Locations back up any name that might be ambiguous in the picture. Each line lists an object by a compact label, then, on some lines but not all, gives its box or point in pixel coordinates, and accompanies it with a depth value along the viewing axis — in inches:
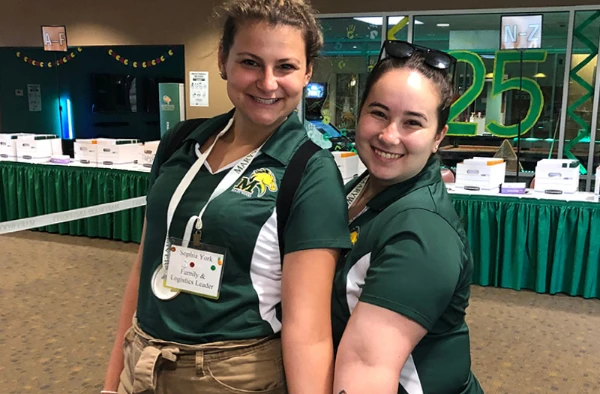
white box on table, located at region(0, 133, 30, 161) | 204.8
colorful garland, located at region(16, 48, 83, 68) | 302.0
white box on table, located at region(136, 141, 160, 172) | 190.5
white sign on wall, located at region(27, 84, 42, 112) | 313.4
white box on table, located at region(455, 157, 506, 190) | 153.4
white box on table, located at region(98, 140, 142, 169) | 190.4
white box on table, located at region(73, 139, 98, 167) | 193.8
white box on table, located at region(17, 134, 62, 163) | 200.7
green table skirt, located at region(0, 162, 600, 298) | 140.9
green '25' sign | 212.8
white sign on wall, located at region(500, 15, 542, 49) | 196.5
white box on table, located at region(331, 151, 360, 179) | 163.5
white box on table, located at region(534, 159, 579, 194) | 150.2
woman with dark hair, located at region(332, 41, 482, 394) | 32.6
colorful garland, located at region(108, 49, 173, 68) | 278.5
